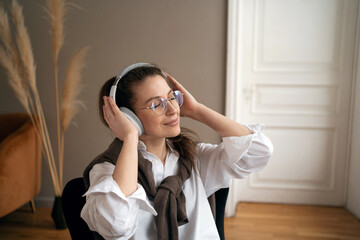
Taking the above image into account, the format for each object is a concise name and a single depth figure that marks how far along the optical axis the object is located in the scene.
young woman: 0.95
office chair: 1.04
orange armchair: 2.37
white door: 2.77
